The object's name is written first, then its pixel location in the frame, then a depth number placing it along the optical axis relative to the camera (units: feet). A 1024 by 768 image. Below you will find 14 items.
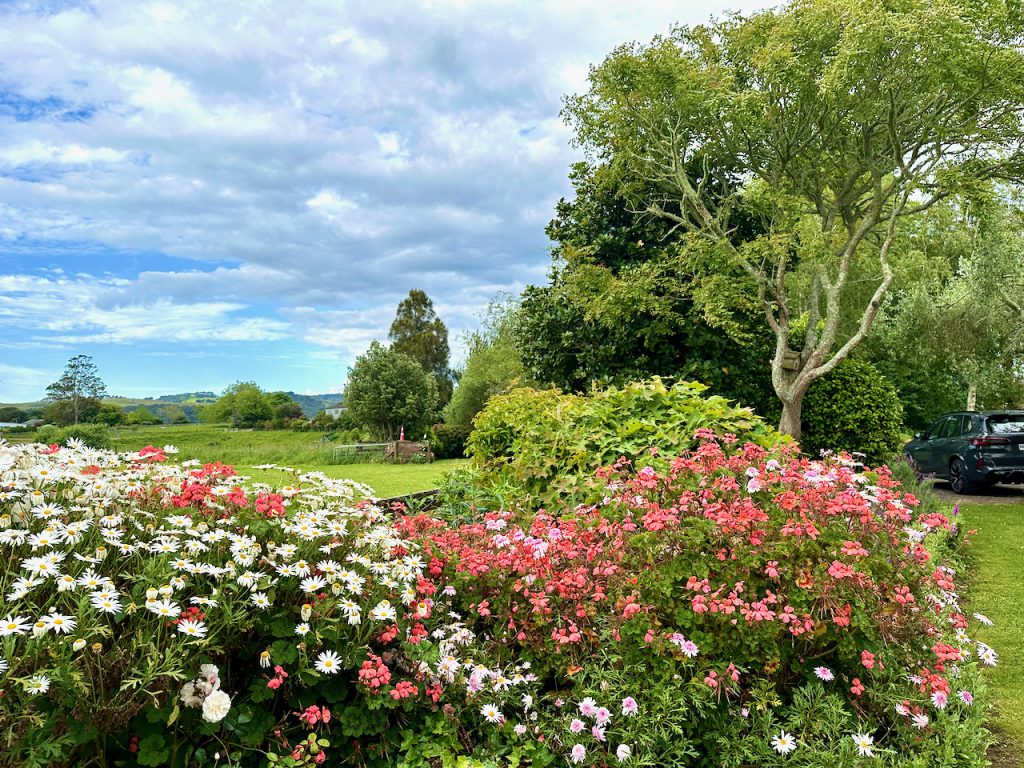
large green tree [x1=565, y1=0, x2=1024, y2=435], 34.30
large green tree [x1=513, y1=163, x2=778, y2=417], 35.91
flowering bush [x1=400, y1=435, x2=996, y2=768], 8.24
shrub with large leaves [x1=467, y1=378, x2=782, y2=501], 15.43
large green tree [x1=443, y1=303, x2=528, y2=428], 96.02
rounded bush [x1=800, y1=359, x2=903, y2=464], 39.42
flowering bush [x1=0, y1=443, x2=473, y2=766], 6.27
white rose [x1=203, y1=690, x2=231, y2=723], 6.45
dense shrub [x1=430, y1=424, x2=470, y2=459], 96.22
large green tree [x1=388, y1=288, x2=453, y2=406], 162.09
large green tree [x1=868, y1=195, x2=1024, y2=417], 48.65
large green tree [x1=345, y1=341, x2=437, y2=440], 105.70
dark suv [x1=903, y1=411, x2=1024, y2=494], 38.65
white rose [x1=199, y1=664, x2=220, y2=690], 6.79
